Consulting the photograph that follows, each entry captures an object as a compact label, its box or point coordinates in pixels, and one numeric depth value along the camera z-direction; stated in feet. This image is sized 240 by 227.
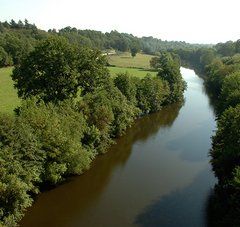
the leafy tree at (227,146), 84.57
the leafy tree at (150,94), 187.62
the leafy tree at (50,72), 127.81
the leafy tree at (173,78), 227.65
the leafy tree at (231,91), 134.35
